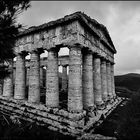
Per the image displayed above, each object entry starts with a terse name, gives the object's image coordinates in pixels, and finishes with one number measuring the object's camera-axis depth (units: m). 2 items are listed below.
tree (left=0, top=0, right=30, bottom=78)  5.51
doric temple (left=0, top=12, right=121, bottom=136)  10.05
